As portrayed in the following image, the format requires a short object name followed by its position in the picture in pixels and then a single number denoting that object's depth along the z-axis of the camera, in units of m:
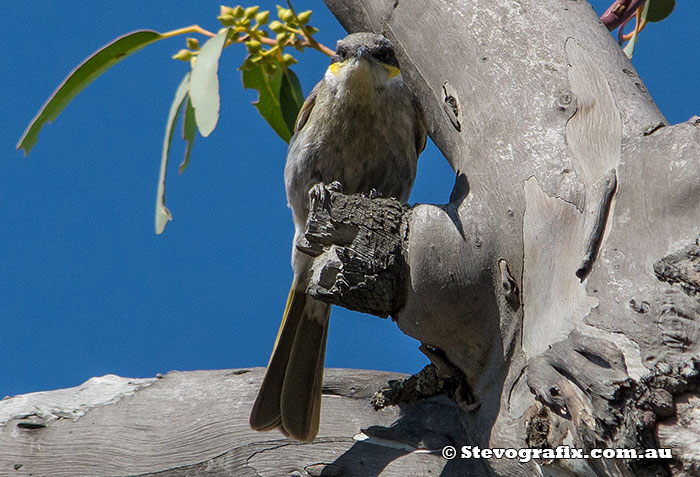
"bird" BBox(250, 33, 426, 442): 4.85
